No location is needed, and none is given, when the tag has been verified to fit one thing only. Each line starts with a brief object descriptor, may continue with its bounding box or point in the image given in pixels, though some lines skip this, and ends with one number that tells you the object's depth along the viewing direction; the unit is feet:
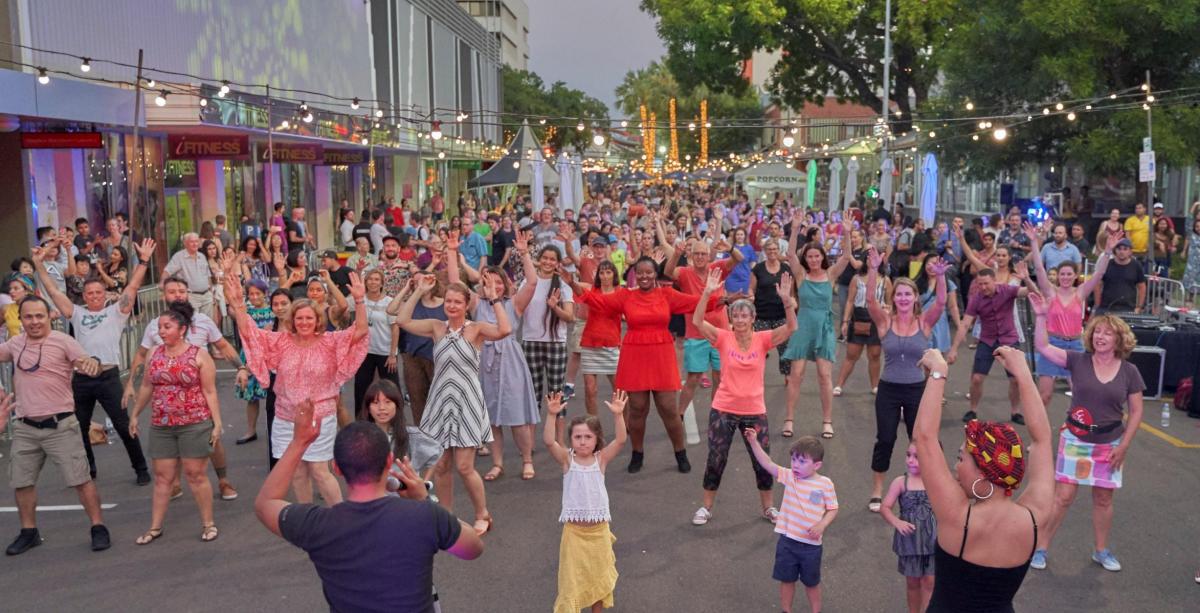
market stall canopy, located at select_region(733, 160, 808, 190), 115.44
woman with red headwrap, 11.68
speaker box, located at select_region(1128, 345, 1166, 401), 37.24
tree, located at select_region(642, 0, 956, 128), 113.60
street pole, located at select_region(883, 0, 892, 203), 98.63
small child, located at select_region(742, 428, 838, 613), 18.06
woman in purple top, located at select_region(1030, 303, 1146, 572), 20.66
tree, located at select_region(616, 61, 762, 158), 276.00
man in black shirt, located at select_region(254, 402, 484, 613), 11.28
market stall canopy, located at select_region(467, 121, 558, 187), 93.09
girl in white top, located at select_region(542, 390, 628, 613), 17.93
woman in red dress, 26.91
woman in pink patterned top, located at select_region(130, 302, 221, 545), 22.49
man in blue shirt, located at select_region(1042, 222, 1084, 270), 44.27
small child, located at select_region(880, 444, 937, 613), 17.30
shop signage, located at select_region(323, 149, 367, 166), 89.94
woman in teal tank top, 31.60
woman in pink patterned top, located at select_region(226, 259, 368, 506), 22.21
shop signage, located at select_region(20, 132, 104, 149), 50.24
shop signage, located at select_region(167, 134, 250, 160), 66.69
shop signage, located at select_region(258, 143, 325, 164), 74.79
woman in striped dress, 22.59
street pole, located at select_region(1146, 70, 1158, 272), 52.28
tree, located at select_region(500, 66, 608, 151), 222.07
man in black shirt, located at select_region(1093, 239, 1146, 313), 41.70
